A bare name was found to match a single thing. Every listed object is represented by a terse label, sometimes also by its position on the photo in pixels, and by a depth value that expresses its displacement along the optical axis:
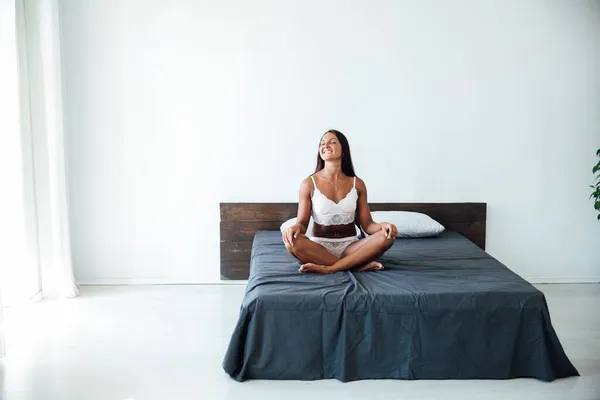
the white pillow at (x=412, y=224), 4.62
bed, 3.12
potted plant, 4.75
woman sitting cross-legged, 3.60
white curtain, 4.38
